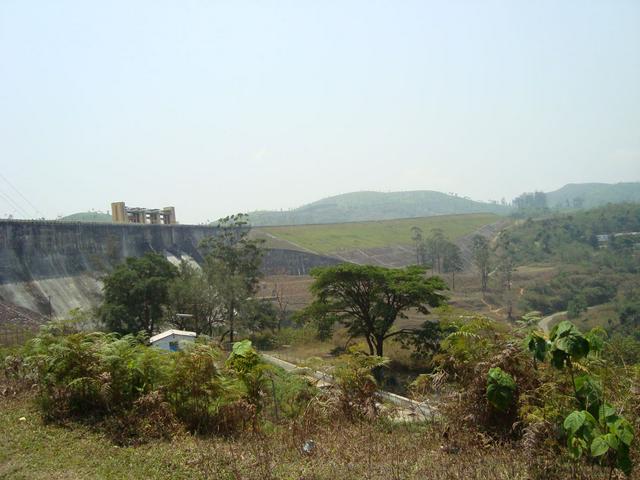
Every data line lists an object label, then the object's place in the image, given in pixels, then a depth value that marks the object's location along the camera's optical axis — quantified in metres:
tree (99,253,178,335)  27.11
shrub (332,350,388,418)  6.48
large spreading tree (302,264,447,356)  21.77
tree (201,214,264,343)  29.36
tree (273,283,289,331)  36.16
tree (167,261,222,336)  27.89
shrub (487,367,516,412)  5.27
